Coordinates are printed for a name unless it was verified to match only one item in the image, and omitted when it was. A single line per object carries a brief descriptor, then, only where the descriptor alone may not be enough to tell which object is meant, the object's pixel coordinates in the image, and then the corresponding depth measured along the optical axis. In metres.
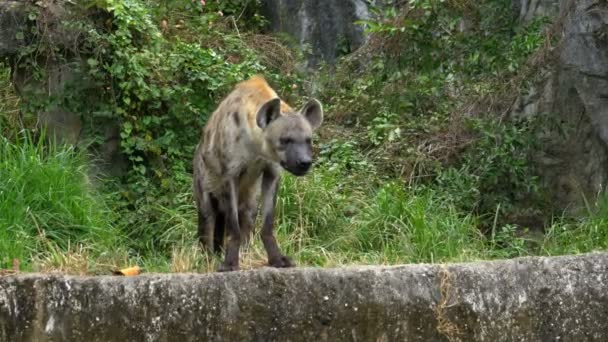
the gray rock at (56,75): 16.45
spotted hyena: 11.18
